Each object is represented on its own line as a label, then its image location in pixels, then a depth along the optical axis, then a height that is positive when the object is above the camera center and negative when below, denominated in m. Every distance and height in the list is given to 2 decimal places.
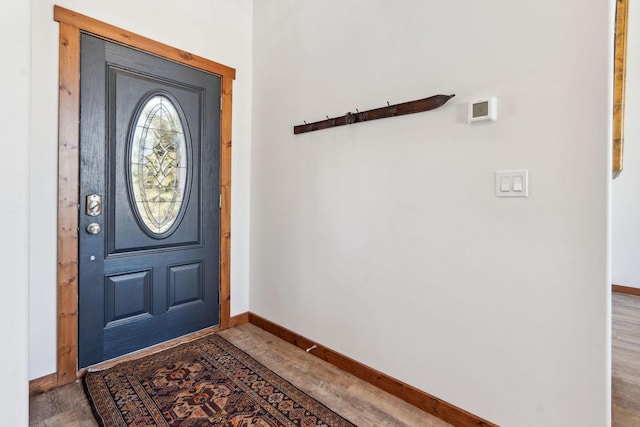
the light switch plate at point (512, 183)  1.45 +0.14
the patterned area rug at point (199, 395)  1.69 -1.07
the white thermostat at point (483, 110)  1.52 +0.50
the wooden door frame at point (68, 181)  1.95 +0.18
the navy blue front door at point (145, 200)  2.09 +0.09
